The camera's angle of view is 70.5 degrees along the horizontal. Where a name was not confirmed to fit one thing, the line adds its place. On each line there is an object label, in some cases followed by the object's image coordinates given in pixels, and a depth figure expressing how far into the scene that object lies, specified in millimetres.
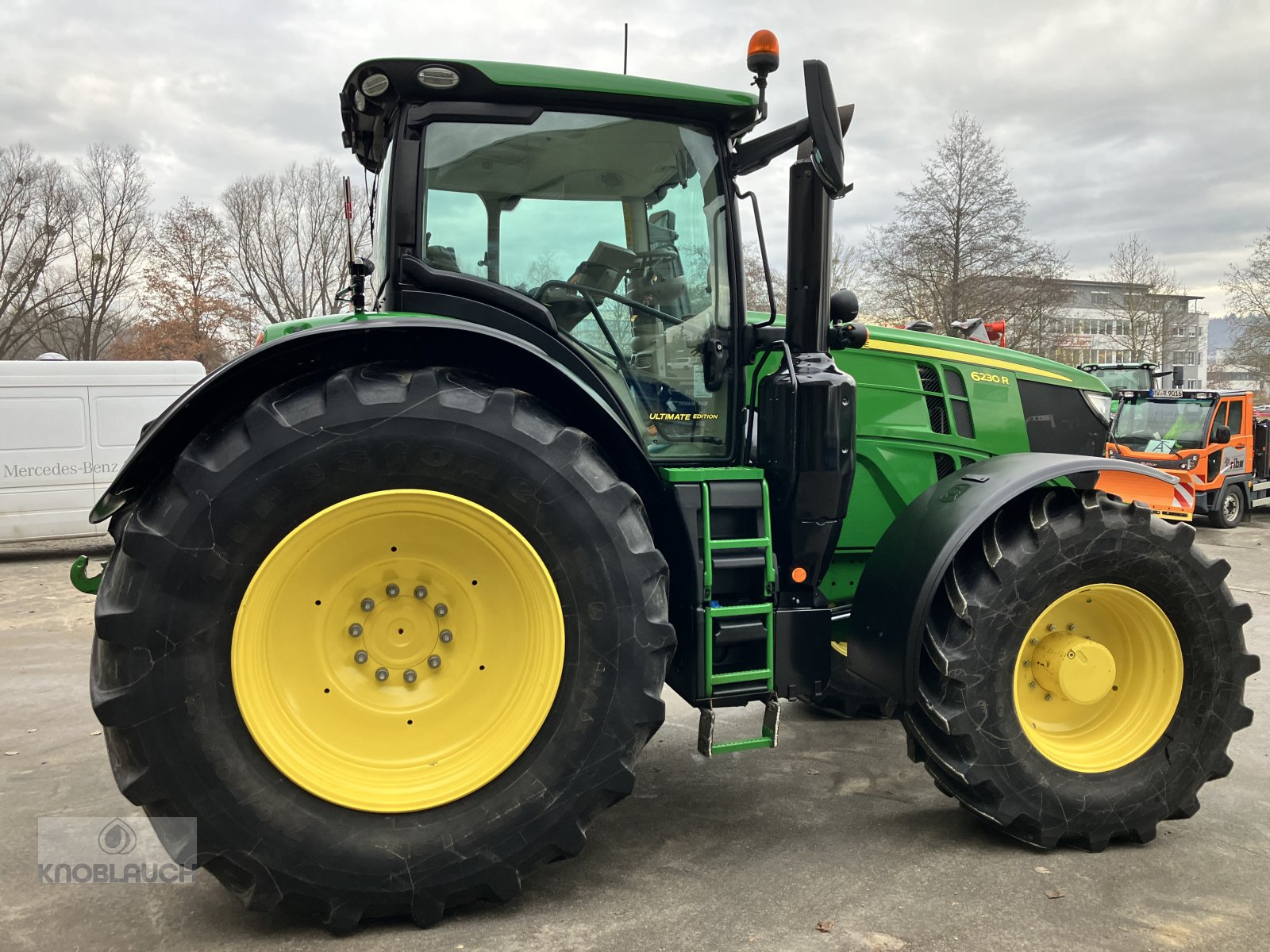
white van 10461
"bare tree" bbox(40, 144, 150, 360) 28516
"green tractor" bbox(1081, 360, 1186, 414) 17031
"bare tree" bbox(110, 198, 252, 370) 27484
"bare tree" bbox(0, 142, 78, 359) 26844
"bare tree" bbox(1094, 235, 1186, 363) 31703
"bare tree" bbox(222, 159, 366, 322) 28203
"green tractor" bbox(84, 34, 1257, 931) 2514
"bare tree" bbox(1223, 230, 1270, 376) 31694
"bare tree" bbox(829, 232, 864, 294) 23281
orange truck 14023
